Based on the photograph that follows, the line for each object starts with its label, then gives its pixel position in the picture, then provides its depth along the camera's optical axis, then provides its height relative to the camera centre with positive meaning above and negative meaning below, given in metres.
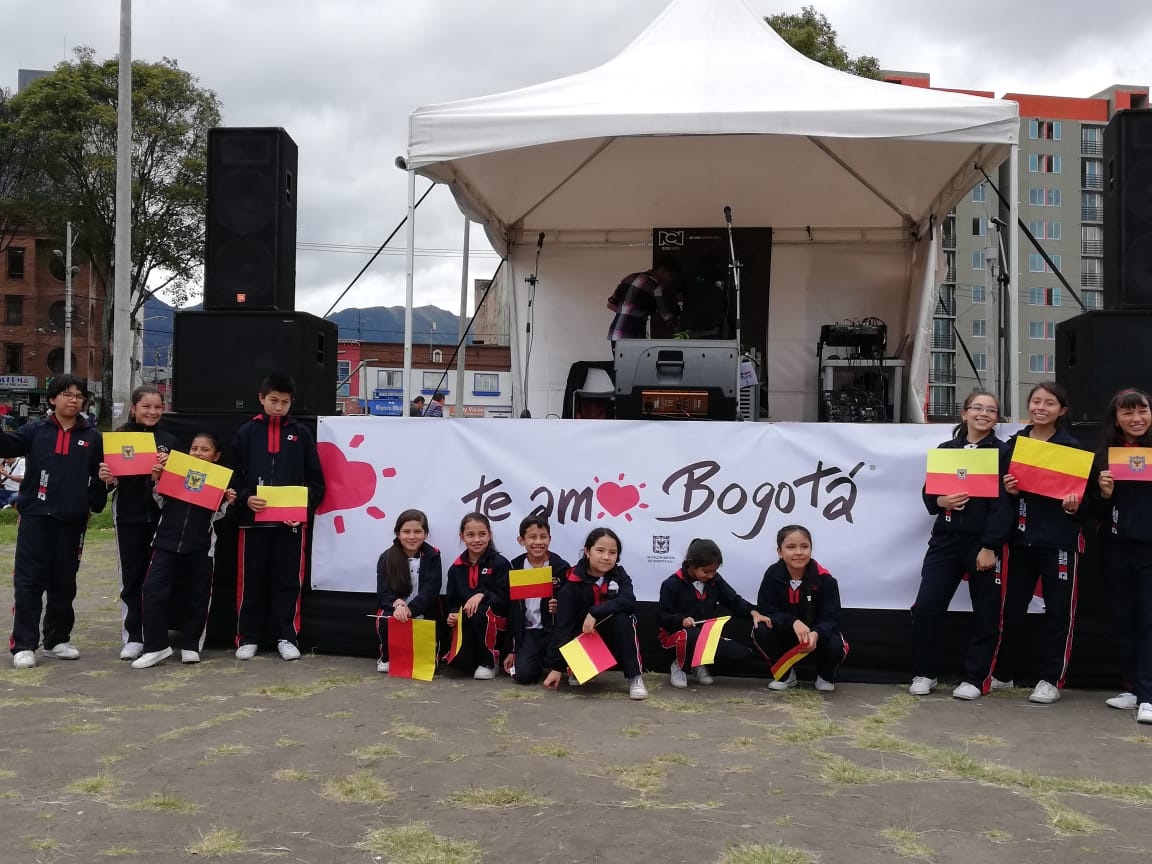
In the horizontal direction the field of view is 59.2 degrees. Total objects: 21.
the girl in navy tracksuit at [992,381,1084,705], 4.57 -0.48
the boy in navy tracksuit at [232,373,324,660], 5.34 -0.50
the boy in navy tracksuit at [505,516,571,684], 4.88 -0.87
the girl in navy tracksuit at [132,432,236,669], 5.14 -0.72
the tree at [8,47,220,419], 27.50 +7.67
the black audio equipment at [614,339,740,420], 6.57 +0.40
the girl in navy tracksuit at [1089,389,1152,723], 4.39 -0.42
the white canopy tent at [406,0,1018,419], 6.10 +2.03
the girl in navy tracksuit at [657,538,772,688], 4.84 -0.79
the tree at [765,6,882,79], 17.59 +7.08
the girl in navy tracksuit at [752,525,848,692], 4.72 -0.78
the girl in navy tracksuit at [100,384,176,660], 5.28 -0.46
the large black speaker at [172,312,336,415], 5.67 +0.43
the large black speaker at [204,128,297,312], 5.79 +1.22
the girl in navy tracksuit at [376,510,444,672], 5.06 -0.71
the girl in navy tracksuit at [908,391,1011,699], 4.69 -0.58
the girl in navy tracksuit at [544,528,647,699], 4.76 -0.79
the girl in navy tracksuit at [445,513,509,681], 5.01 -0.77
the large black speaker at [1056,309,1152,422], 4.95 +0.45
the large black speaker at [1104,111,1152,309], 5.03 +1.16
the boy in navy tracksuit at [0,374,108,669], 5.11 -0.38
